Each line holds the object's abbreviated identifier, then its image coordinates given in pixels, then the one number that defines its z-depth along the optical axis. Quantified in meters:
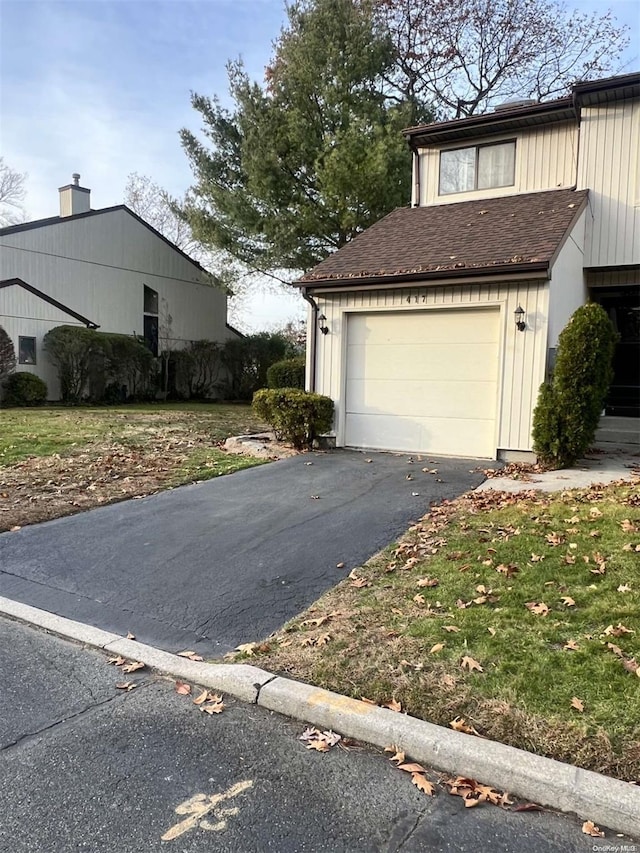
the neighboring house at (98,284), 21.00
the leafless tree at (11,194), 40.56
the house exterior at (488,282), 9.27
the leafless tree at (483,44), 22.92
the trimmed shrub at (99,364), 21.08
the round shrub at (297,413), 10.27
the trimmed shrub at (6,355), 19.16
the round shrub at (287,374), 18.44
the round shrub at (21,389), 19.56
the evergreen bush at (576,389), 8.30
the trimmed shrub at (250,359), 25.89
